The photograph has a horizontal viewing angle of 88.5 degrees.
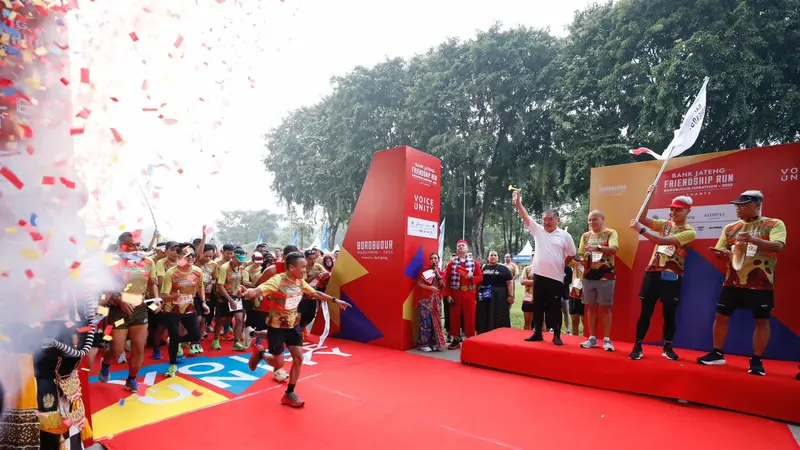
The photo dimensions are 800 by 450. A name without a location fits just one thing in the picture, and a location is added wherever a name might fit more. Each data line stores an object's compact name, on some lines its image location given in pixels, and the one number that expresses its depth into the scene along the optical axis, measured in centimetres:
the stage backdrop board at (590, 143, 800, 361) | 438
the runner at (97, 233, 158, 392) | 392
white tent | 2448
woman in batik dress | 627
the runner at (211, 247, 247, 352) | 606
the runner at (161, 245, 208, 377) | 466
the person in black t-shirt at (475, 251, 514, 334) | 687
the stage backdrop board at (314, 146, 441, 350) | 636
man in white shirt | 488
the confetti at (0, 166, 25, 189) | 175
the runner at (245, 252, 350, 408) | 379
